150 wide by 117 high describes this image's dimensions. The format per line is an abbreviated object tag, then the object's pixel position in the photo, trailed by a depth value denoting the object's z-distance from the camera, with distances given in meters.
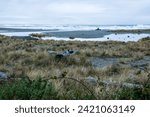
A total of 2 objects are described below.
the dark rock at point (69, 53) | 20.98
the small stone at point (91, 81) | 9.15
